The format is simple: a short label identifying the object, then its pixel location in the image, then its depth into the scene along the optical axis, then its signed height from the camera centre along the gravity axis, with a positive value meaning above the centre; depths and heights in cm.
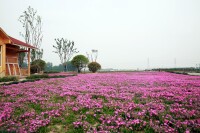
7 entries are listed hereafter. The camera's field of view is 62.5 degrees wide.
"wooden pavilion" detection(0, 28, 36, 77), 2195 +201
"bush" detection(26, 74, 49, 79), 2162 -79
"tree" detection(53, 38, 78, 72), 6646 +897
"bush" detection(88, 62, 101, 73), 4812 +101
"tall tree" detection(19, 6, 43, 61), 4047 +1117
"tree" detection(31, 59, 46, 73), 4506 +134
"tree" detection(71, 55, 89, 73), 5148 +273
